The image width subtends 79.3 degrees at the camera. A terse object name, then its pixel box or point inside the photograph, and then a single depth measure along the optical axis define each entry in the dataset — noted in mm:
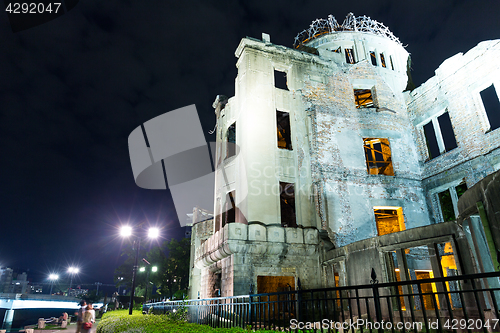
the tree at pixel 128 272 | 44544
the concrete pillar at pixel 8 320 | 46294
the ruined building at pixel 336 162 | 15516
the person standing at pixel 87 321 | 10367
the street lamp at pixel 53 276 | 56241
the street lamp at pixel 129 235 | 15108
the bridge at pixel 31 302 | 44094
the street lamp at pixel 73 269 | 50159
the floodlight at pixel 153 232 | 17014
